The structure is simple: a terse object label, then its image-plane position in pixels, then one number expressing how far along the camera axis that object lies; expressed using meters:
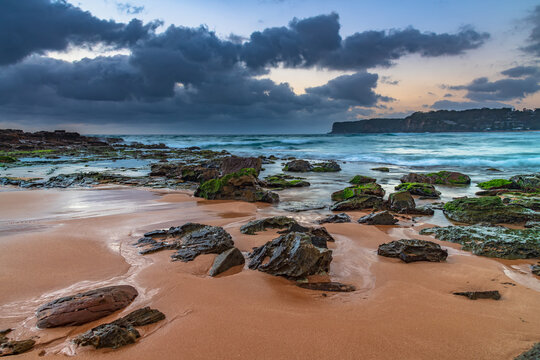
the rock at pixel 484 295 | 3.02
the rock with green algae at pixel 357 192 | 8.70
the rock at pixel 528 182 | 10.23
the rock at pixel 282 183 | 11.46
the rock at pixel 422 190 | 9.35
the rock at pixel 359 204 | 7.59
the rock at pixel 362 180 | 11.96
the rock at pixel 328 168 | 17.16
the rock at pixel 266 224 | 5.33
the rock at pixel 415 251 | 4.08
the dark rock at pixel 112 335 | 2.19
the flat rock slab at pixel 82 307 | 2.49
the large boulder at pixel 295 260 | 3.41
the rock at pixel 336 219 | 6.27
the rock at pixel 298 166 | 17.11
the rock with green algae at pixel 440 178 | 12.20
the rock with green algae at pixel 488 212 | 6.26
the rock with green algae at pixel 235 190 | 8.77
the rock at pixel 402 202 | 7.19
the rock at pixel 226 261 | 3.57
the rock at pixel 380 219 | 6.06
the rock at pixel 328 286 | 3.18
